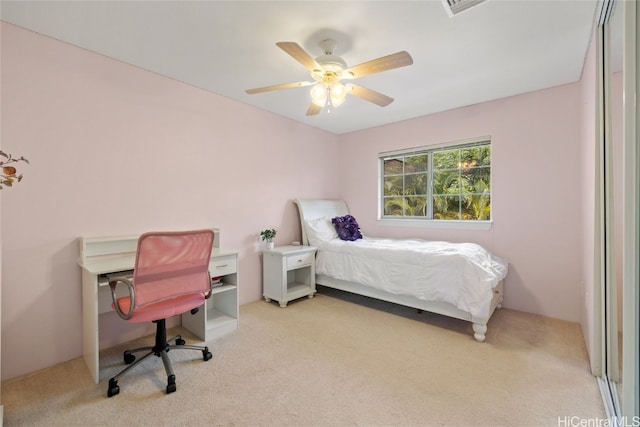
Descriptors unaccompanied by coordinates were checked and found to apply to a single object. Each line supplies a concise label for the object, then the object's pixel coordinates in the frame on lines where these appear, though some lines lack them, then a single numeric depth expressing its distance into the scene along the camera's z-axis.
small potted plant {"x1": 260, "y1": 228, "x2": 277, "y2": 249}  3.42
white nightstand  3.26
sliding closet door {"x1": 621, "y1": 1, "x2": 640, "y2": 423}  0.91
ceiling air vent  1.69
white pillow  3.73
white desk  1.92
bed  2.44
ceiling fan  1.74
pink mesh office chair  1.74
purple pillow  3.79
